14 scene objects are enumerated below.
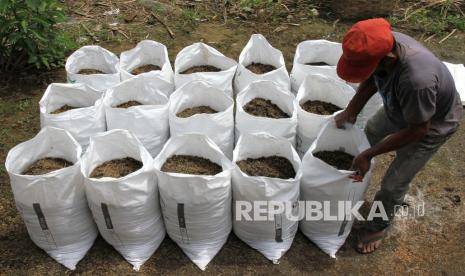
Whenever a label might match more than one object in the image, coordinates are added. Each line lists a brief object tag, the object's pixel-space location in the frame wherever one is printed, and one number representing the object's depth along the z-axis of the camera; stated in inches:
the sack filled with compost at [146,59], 133.4
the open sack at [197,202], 91.5
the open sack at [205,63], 125.0
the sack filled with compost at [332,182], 95.0
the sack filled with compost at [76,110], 107.1
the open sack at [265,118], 108.6
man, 76.9
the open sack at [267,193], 92.6
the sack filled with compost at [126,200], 90.9
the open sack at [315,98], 110.9
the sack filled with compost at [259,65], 127.3
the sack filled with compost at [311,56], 130.5
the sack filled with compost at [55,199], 90.9
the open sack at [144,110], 108.3
